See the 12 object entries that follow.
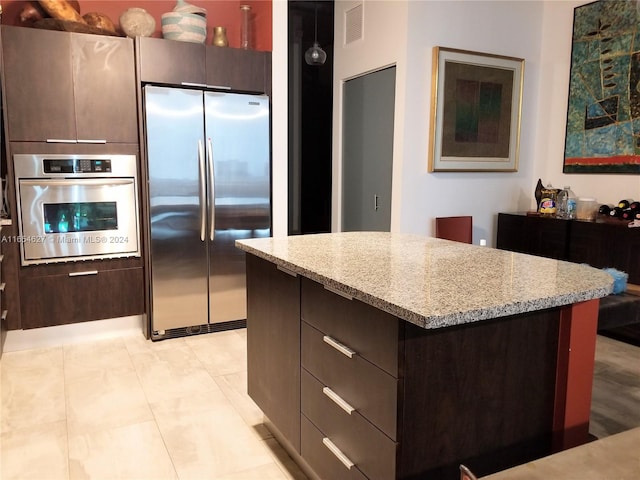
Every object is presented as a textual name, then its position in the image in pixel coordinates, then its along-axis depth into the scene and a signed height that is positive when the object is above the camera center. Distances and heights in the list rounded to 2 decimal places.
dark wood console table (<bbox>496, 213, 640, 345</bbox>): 3.54 -0.52
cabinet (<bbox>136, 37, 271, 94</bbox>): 3.42 +0.76
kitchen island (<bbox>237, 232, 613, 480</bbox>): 1.34 -0.56
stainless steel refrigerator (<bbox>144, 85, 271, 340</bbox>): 3.49 -0.20
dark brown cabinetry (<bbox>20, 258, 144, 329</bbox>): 3.38 -0.85
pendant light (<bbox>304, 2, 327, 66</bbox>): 4.27 +1.00
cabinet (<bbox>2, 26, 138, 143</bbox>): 3.18 +0.55
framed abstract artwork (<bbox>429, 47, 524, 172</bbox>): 4.09 +0.54
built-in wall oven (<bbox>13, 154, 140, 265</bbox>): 3.26 -0.24
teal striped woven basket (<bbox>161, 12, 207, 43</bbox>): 3.57 +1.04
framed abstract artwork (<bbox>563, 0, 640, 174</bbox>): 3.85 +0.68
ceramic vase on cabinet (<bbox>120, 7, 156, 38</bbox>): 3.51 +1.05
